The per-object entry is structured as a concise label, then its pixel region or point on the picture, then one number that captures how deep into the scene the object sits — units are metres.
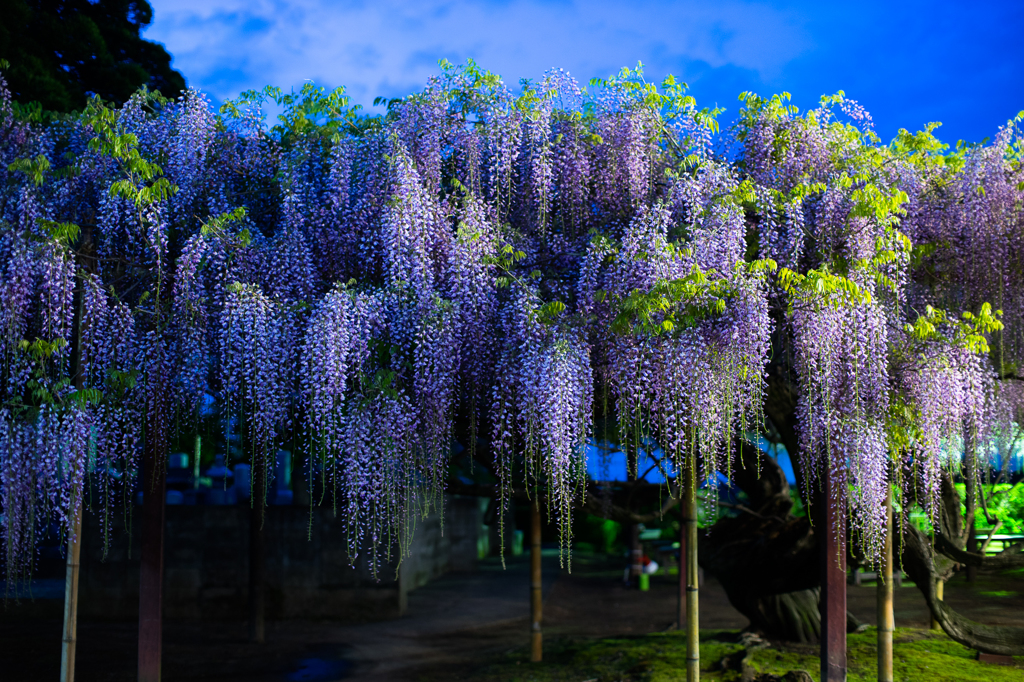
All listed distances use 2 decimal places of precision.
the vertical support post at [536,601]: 8.45
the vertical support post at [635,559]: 14.26
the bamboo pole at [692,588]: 6.21
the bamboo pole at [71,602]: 5.58
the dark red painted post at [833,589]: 6.28
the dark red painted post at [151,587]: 6.20
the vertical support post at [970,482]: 6.80
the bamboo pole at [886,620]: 6.66
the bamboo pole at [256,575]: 9.77
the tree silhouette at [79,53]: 10.00
